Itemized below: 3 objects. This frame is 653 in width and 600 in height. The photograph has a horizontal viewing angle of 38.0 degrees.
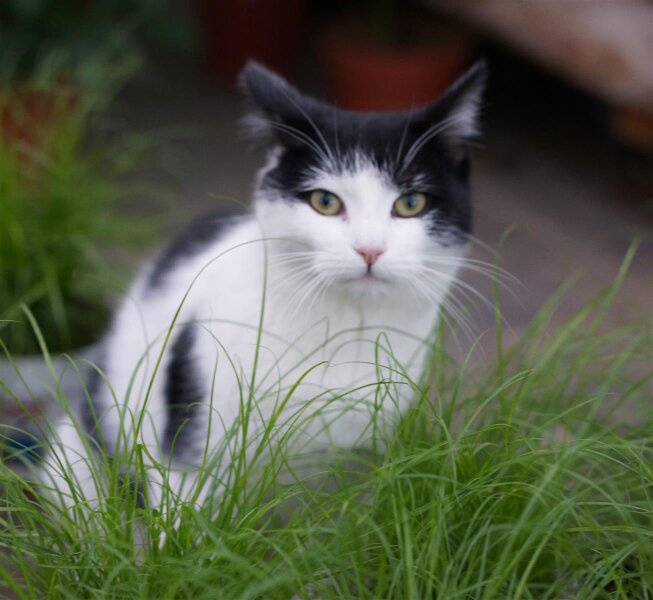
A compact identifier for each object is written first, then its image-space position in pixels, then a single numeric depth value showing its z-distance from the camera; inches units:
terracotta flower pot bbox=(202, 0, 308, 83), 129.2
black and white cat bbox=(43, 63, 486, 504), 49.7
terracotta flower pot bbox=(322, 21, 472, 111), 116.0
